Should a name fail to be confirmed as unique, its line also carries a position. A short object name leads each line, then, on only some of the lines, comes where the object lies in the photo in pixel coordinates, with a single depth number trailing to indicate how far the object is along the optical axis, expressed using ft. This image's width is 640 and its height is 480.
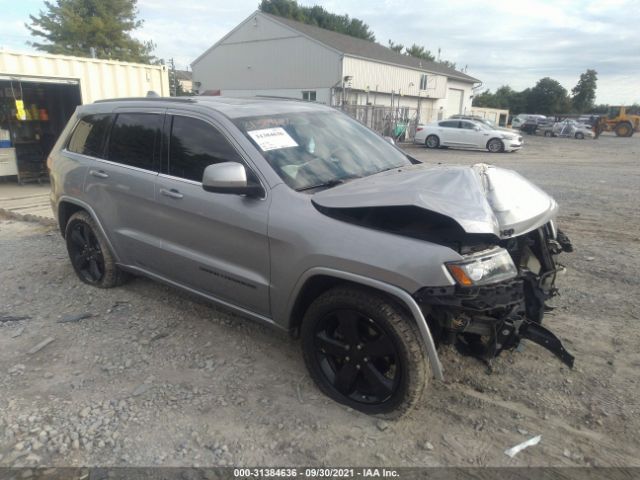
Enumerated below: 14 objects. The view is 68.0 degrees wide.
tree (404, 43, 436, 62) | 218.38
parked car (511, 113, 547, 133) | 144.56
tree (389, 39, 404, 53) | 215.72
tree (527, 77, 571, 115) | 214.69
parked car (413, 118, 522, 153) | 70.64
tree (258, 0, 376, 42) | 171.83
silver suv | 8.22
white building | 97.35
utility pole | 138.96
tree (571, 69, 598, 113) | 213.25
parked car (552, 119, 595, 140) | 120.16
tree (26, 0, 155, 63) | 97.96
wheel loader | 134.00
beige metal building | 32.94
